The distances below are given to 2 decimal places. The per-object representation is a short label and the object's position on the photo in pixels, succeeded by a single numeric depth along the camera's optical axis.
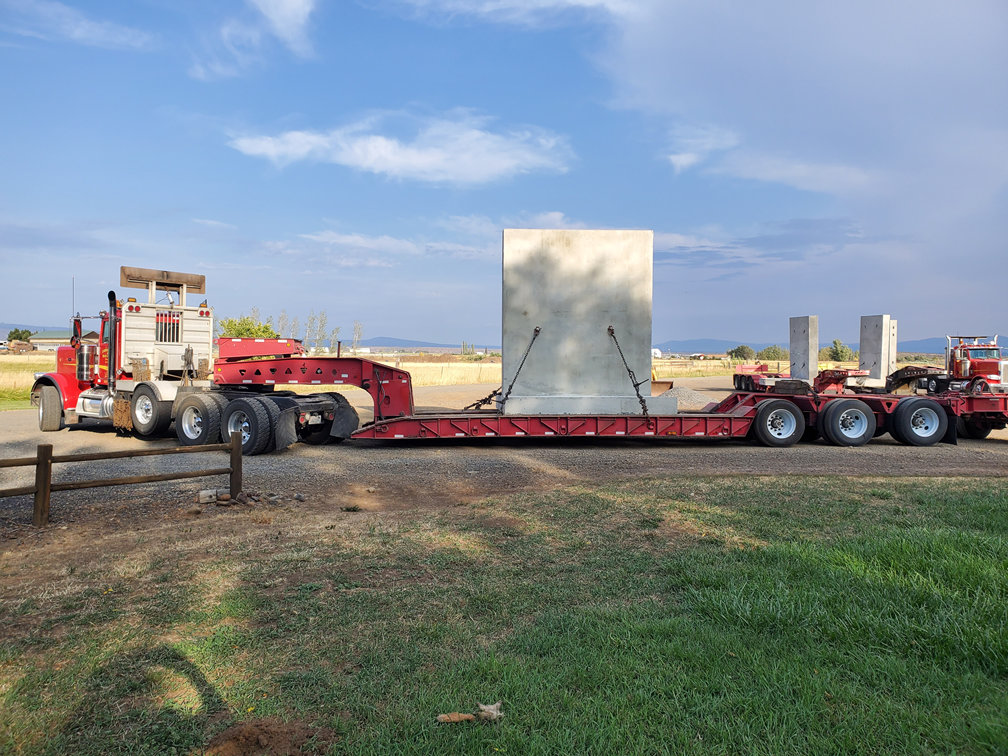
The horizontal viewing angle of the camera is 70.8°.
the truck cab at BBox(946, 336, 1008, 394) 22.03
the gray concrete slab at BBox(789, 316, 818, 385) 30.42
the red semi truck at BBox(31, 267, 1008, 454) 13.65
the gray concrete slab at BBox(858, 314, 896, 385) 28.22
